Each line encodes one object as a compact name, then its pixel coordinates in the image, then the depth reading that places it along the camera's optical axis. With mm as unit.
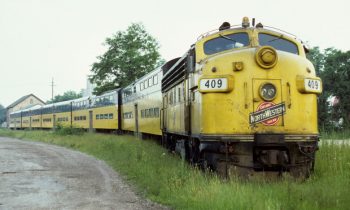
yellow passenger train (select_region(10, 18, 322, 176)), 8039
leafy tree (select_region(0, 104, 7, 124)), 144825
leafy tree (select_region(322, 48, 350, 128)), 39312
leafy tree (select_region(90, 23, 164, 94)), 52750
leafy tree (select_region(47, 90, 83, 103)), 126269
